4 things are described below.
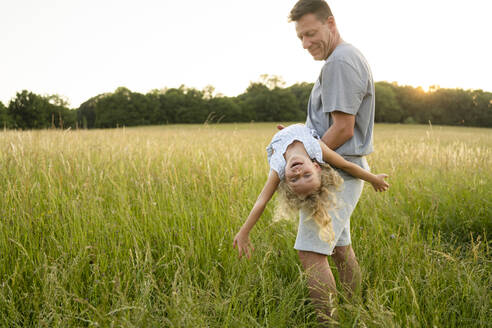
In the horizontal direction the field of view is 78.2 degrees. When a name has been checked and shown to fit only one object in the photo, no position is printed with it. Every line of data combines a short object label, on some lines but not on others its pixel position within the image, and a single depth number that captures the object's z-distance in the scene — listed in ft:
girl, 5.33
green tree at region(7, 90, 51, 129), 159.74
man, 5.55
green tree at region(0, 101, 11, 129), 139.95
